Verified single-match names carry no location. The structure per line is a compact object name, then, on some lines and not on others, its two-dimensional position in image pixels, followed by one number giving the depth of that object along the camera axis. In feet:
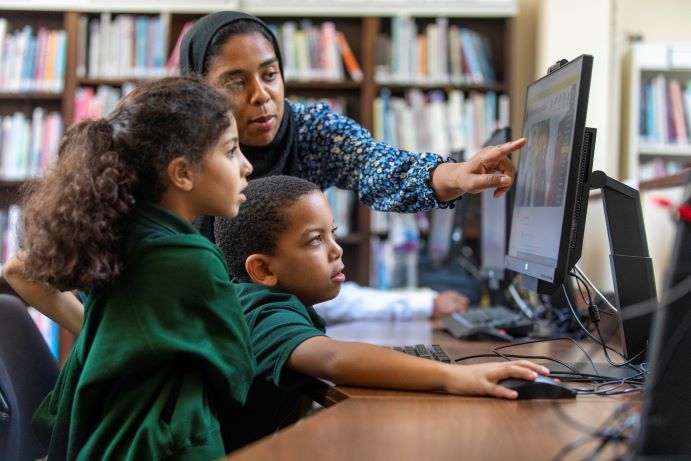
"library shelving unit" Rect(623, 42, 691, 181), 12.80
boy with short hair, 3.59
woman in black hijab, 5.44
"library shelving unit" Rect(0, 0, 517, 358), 12.54
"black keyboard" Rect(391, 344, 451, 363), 4.31
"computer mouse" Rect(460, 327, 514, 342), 5.97
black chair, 4.21
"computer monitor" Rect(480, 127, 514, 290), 7.00
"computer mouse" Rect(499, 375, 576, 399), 3.41
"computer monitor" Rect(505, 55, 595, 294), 3.93
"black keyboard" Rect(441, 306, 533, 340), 6.04
